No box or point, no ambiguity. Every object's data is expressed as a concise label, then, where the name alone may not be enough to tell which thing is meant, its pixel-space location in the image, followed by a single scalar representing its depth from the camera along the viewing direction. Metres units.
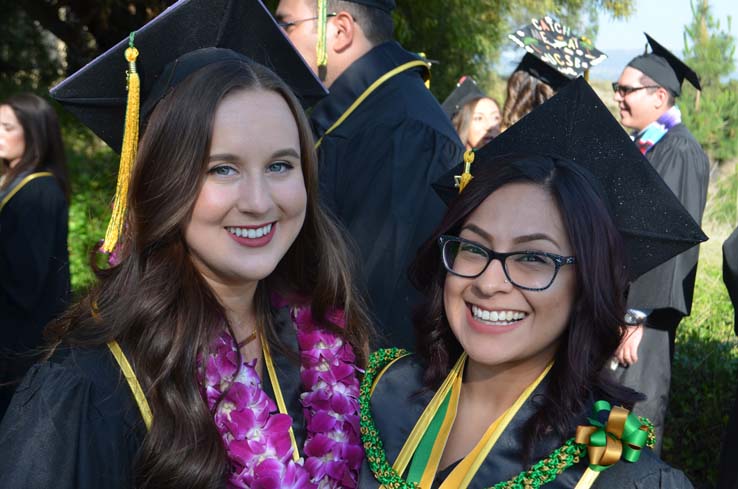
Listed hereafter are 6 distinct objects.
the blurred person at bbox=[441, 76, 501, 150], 6.35
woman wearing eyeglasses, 1.79
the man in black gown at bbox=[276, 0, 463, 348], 3.19
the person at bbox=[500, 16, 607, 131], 5.34
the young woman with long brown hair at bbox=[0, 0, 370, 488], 1.82
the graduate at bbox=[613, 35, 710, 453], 4.43
